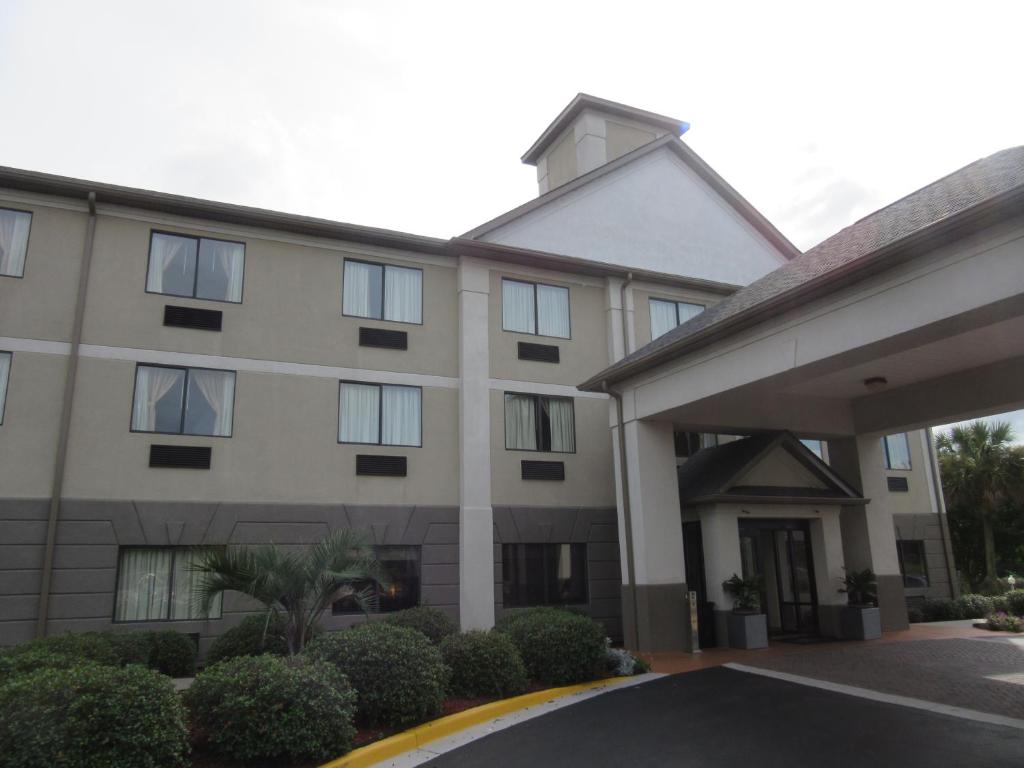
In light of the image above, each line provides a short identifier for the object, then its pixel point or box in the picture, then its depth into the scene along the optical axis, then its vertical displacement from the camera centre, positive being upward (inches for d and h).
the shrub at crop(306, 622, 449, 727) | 358.9 -47.3
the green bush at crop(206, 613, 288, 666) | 475.2 -41.4
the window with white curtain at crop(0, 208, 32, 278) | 594.5 +254.0
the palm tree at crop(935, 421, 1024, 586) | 1138.0 +128.7
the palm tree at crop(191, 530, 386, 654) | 390.6 -2.9
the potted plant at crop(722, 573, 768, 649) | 601.3 -39.9
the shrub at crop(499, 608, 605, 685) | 457.1 -46.6
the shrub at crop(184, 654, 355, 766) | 301.3 -54.6
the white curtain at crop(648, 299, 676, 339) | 826.2 +260.1
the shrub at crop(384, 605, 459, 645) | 551.2 -36.4
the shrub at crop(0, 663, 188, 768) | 258.2 -48.9
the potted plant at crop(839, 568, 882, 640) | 644.7 -38.1
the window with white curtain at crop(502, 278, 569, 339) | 760.3 +251.8
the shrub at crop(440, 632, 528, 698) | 418.9 -52.3
